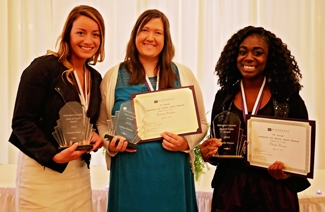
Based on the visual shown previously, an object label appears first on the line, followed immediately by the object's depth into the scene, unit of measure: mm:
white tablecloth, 2371
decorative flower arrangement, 2482
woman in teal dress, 1760
